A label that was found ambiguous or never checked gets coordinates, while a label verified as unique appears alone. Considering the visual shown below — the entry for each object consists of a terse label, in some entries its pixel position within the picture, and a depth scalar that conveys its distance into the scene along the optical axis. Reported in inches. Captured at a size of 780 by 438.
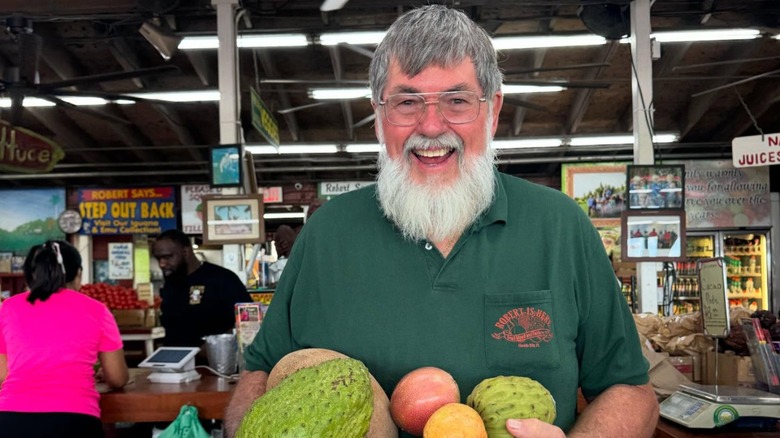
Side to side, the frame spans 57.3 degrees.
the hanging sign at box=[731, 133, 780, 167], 244.4
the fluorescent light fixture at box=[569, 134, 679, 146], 467.9
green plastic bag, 146.0
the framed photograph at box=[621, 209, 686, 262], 230.1
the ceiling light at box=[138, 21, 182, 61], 234.5
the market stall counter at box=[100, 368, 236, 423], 154.2
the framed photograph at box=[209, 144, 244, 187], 246.5
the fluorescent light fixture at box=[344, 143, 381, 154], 490.3
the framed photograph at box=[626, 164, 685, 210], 230.5
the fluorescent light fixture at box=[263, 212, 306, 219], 569.9
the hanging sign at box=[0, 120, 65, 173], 217.8
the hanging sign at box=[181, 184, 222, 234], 524.1
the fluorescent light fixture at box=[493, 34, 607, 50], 266.5
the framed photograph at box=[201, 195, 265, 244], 245.1
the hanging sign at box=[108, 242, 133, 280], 531.5
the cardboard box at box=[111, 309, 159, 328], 339.6
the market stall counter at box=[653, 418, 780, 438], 99.5
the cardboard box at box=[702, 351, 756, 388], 127.3
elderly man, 58.3
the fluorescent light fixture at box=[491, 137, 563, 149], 470.3
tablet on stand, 165.5
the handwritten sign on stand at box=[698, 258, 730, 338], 123.2
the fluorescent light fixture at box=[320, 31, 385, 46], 257.3
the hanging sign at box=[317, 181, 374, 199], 536.1
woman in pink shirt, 145.5
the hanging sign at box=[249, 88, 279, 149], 257.4
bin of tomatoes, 332.2
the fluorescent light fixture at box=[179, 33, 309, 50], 266.5
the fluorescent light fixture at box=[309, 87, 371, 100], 299.4
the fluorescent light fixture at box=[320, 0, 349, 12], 169.9
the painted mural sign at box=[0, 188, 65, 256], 528.1
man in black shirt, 205.2
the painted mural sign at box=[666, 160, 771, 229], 461.4
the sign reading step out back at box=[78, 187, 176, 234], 528.4
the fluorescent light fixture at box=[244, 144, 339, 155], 469.4
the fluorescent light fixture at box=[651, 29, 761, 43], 262.7
